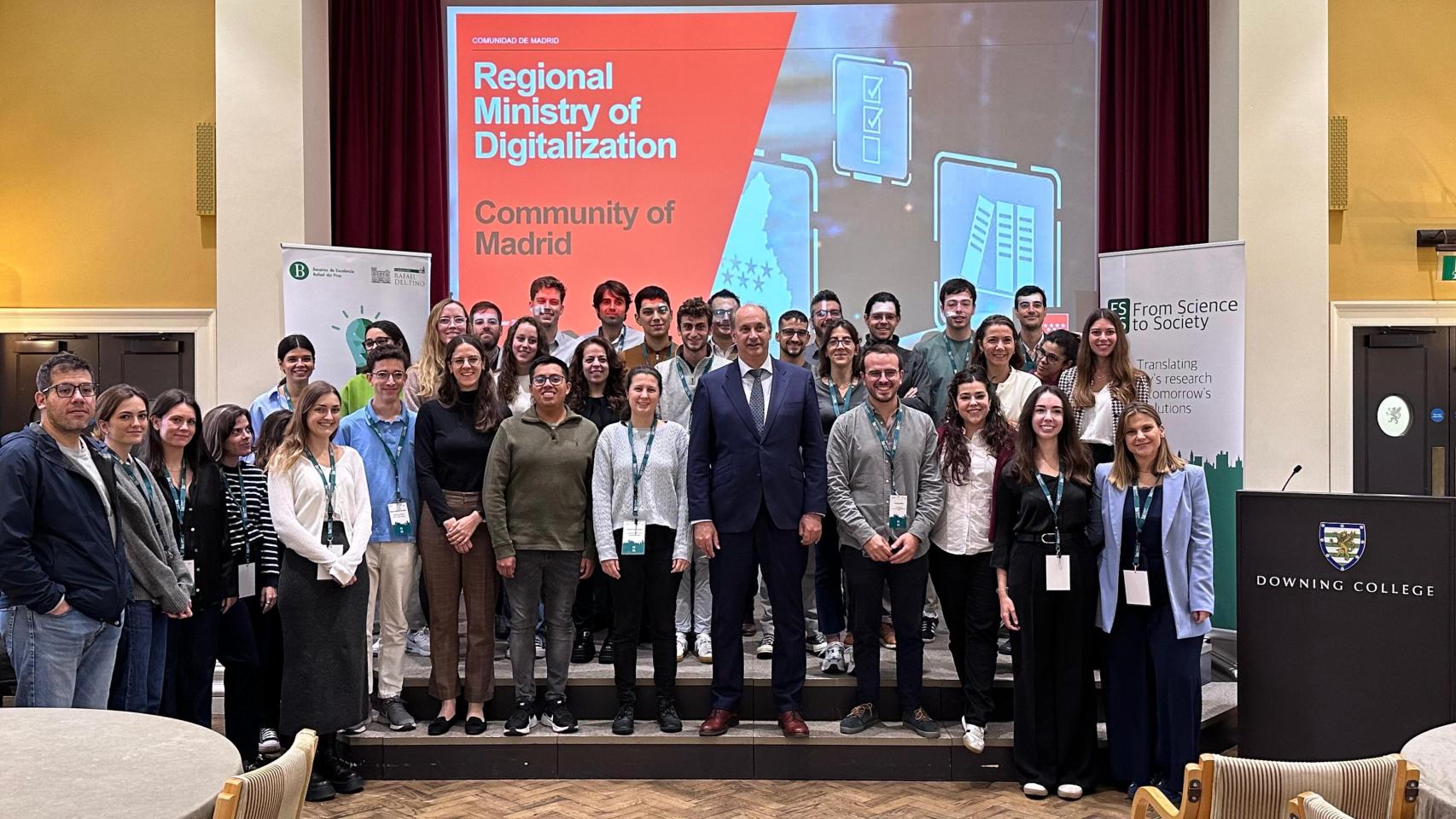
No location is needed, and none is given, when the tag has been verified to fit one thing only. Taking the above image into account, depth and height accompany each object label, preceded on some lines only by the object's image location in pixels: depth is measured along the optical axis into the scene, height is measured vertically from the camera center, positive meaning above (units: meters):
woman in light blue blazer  4.07 -0.69
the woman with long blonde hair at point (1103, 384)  4.74 +0.11
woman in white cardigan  4.10 -0.60
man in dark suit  4.43 -0.33
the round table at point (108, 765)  1.97 -0.71
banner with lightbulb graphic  5.90 +0.65
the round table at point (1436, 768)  2.05 -0.73
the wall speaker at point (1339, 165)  7.01 +1.57
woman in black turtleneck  4.51 -0.42
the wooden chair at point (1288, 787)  2.07 -0.75
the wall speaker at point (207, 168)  7.12 +1.64
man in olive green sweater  4.43 -0.44
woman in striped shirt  4.14 -0.40
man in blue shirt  4.52 -0.38
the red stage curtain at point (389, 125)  7.16 +1.91
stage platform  4.48 -1.44
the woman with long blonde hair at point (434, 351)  4.94 +0.29
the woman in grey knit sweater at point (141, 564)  3.70 -0.52
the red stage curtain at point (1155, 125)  7.05 +1.85
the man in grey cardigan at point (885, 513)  4.46 -0.43
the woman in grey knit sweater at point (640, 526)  4.48 -0.48
